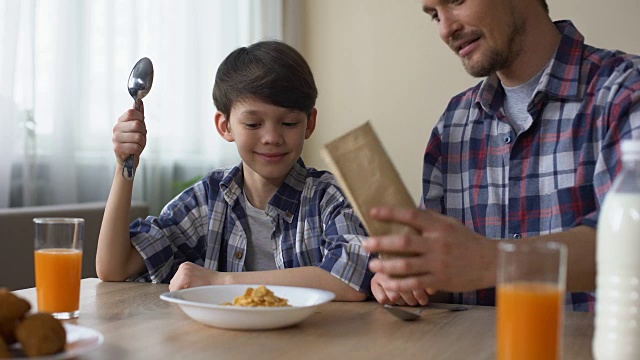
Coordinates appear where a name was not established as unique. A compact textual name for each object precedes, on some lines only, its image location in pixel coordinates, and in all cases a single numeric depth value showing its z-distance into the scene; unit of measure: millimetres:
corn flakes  1171
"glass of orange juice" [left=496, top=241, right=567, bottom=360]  772
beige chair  2361
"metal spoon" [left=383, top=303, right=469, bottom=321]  1263
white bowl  1104
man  1545
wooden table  1015
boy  1755
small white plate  903
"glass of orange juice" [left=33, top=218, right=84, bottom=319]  1229
